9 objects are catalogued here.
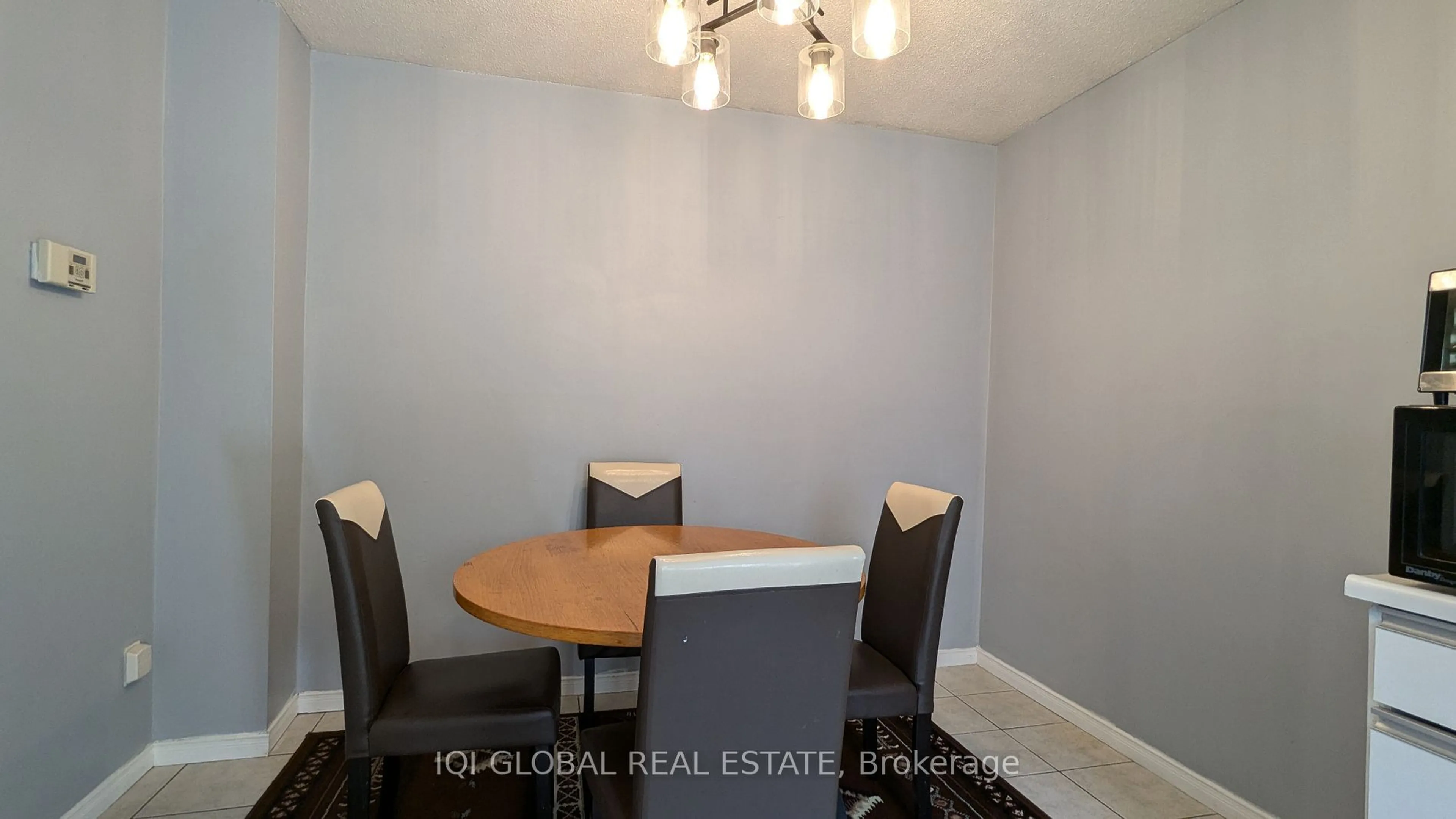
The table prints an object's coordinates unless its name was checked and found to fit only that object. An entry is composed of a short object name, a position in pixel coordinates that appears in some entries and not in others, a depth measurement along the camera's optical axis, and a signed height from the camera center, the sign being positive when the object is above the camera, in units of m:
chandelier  1.63 +0.91
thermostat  1.64 +0.30
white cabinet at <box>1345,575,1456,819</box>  1.10 -0.47
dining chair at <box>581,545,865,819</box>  1.13 -0.48
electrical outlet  2.06 -0.83
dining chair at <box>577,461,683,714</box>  2.60 -0.36
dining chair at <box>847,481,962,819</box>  1.79 -0.61
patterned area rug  1.99 -1.20
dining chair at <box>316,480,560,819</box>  1.51 -0.71
